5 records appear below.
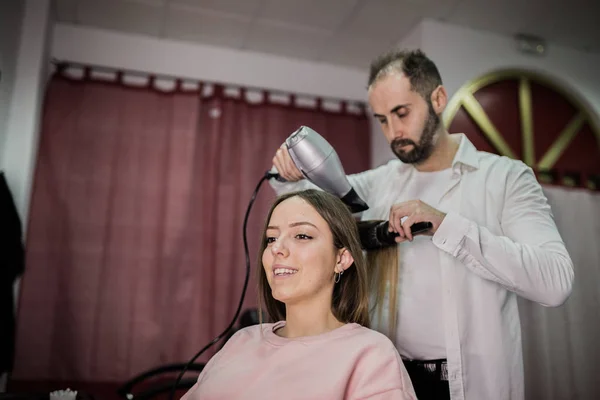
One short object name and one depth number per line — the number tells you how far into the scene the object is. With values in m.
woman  1.04
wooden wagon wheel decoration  2.11
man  1.18
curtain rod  3.33
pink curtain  3.02
